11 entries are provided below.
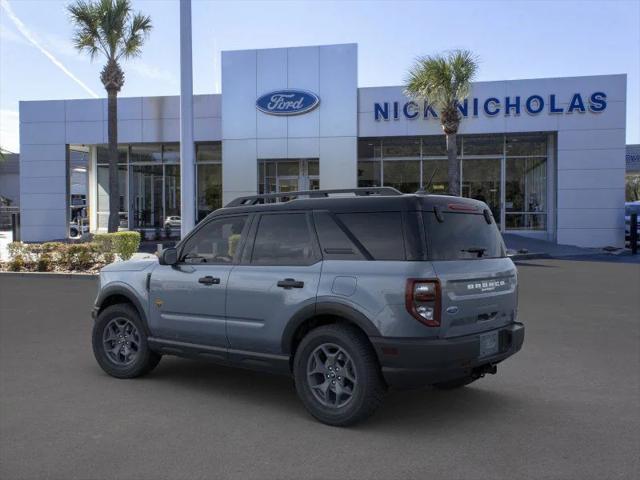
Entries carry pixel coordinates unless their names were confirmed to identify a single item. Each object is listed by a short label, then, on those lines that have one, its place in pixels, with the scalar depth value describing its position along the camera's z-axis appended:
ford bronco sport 4.54
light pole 16.19
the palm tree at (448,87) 22.67
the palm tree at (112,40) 23.84
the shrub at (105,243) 17.11
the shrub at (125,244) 16.89
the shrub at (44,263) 16.55
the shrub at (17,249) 16.86
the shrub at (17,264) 16.66
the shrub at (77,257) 16.52
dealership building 25.08
